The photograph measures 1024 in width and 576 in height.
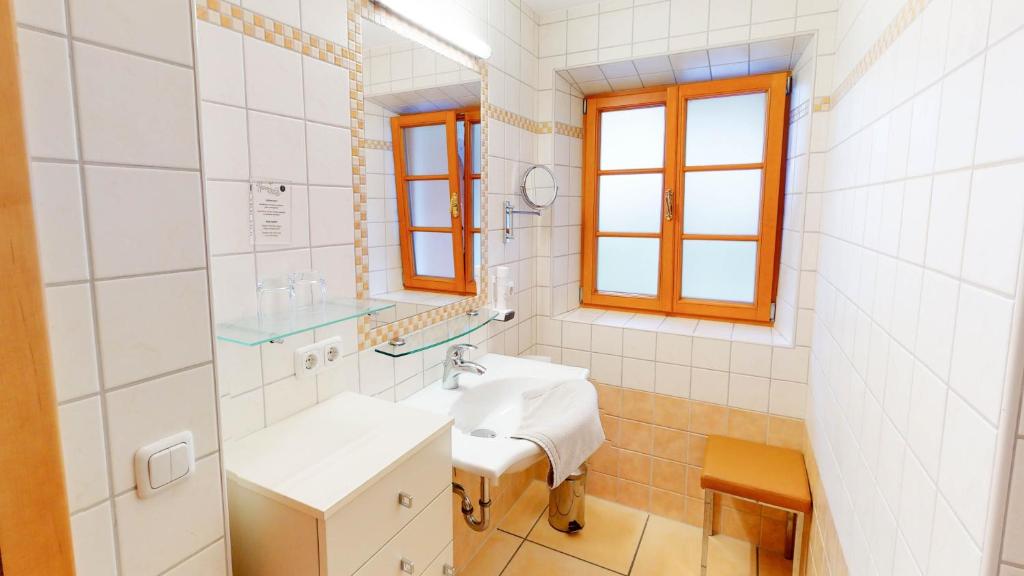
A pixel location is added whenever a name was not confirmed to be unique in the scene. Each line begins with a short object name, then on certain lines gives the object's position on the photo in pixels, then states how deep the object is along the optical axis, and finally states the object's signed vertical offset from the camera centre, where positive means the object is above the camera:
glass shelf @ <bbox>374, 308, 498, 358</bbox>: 1.44 -0.36
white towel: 1.42 -0.62
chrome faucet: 1.75 -0.51
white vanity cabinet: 0.90 -0.53
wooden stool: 1.75 -0.93
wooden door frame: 0.54 -0.19
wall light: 1.51 +0.65
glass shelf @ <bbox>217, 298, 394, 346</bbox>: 0.98 -0.22
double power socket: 1.22 -0.35
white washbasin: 1.36 -0.61
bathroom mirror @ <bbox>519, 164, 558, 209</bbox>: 2.26 +0.17
